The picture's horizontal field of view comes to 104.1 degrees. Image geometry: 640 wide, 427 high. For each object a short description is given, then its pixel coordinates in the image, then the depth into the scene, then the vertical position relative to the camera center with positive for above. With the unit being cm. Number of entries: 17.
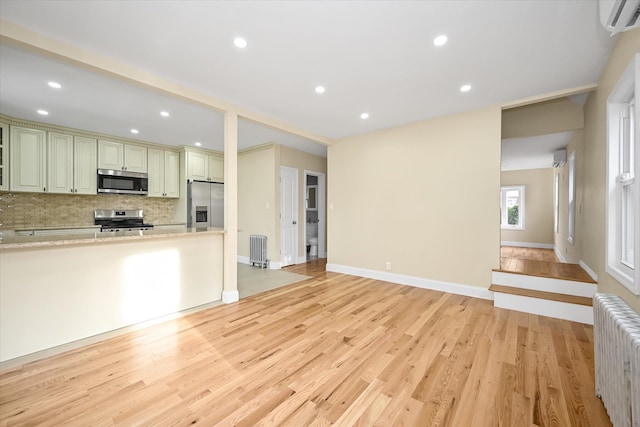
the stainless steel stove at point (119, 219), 480 -19
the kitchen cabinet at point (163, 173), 526 +82
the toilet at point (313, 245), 671 -93
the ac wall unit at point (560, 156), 501 +113
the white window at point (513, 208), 770 +13
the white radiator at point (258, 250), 536 -87
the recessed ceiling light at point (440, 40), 208 +146
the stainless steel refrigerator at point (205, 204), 554 +15
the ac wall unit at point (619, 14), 136 +113
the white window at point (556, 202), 602 +26
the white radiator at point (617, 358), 112 -76
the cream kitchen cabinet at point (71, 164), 411 +79
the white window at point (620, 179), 214 +30
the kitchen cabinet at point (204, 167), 557 +102
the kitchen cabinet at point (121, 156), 464 +105
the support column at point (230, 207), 337 +5
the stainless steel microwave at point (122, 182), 457 +54
